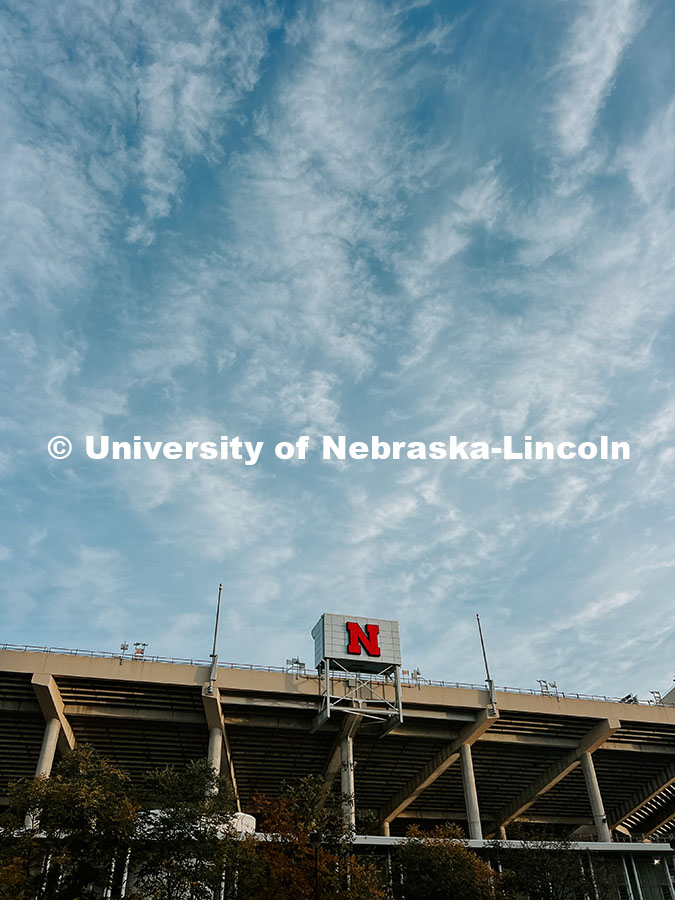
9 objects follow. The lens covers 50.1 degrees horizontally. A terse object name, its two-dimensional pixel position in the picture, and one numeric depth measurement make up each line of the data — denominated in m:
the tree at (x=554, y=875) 40.38
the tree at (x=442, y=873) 38.47
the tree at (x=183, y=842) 30.41
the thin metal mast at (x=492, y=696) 59.81
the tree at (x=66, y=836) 28.81
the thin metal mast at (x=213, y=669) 54.12
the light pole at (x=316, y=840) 32.75
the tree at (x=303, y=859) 32.73
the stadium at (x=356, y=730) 53.66
